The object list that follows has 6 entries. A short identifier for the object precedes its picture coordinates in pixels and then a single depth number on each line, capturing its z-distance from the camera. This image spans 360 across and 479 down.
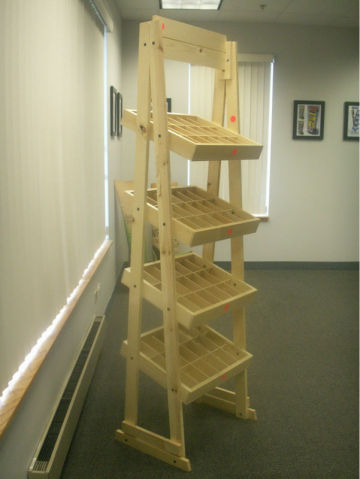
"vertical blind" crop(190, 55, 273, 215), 4.95
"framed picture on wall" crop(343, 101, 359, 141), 5.14
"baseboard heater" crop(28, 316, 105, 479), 1.74
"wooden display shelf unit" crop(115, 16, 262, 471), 1.82
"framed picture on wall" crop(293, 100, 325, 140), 5.10
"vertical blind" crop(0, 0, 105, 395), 1.51
